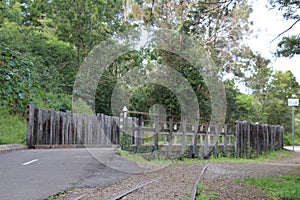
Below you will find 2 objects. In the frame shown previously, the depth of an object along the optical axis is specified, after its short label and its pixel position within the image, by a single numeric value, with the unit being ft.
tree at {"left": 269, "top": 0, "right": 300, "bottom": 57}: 36.86
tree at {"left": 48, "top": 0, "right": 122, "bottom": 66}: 107.55
